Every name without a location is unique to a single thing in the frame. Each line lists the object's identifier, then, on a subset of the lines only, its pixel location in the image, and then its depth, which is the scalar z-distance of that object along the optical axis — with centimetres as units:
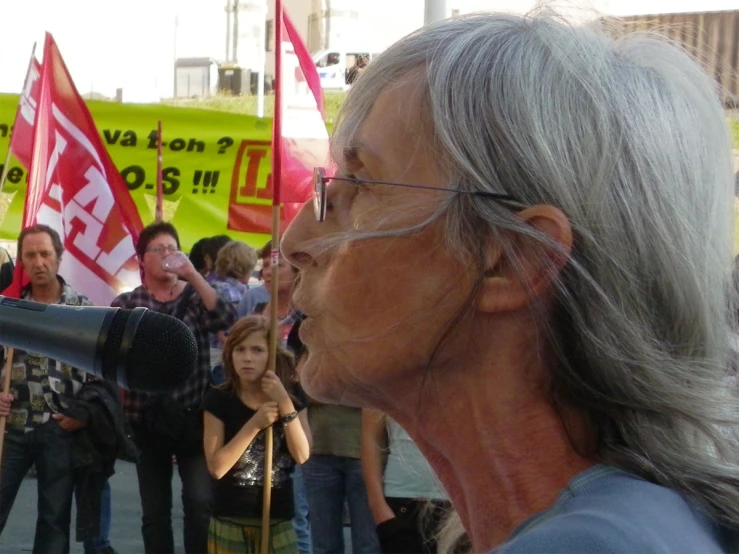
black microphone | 128
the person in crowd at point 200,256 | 803
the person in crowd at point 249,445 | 439
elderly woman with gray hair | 110
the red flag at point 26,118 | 625
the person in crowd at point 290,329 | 527
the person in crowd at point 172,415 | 496
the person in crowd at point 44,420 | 484
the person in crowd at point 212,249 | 795
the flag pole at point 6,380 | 427
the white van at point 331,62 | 1845
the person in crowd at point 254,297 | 606
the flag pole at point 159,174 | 758
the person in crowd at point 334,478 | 479
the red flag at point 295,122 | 486
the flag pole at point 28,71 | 631
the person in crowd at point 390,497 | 446
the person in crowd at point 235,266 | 727
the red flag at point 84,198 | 601
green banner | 826
